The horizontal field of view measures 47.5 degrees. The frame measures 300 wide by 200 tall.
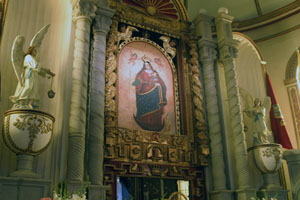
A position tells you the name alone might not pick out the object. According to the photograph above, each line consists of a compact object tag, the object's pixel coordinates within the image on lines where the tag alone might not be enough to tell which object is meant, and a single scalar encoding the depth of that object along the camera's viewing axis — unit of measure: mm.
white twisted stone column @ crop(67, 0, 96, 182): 5629
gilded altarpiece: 6688
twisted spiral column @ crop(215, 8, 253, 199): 7307
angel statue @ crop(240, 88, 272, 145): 7609
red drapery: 8836
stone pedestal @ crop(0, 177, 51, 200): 4672
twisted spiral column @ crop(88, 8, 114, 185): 5926
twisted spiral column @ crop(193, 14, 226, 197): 7266
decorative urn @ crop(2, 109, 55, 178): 4832
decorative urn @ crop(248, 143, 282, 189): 7234
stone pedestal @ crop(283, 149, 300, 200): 7974
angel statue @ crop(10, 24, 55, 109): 5164
